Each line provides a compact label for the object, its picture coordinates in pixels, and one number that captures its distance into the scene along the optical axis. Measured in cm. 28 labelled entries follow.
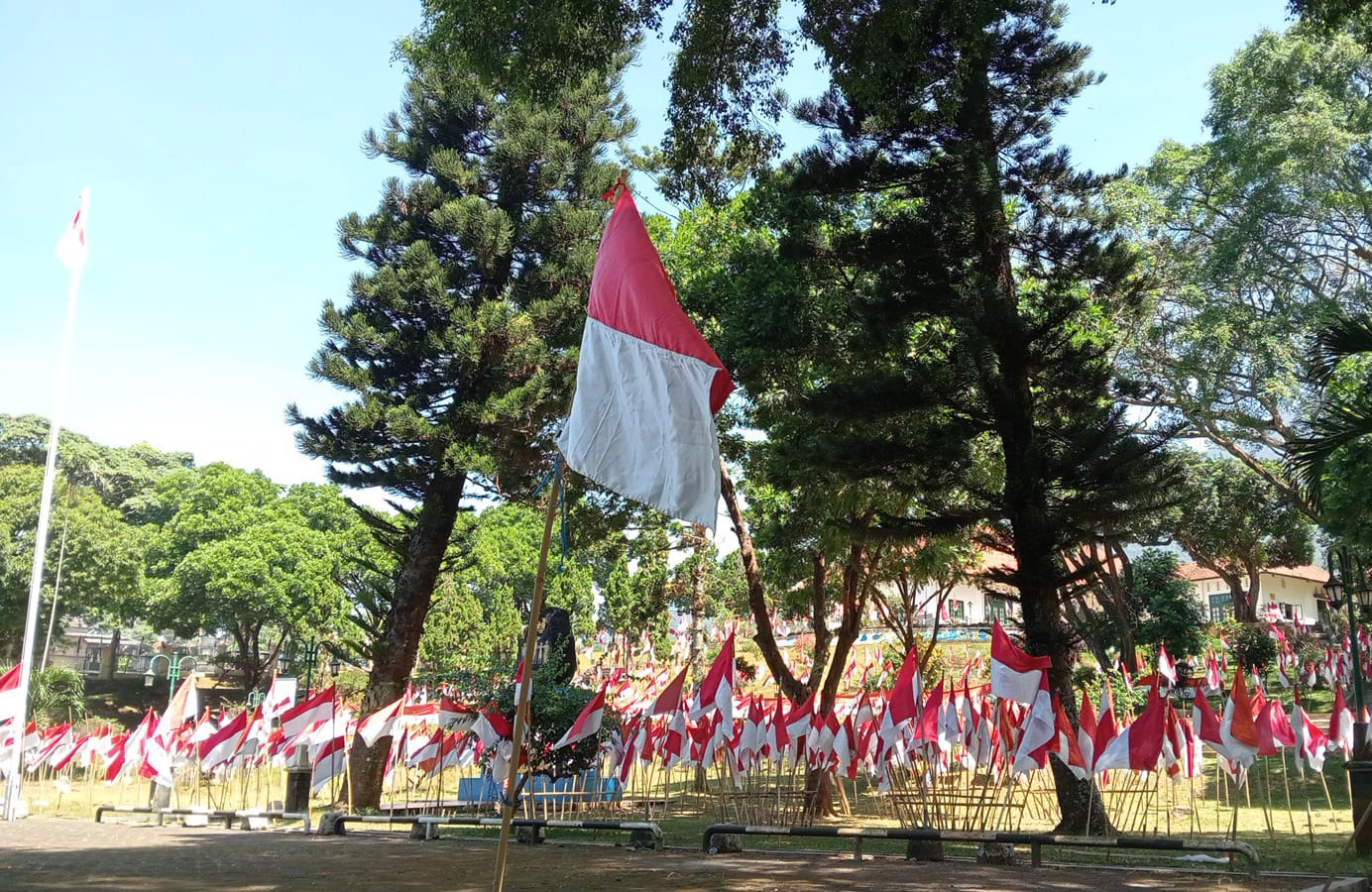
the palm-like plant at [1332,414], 868
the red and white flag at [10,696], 1827
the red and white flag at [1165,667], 2365
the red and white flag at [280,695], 1855
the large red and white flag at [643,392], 651
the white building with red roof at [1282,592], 5672
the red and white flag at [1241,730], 1120
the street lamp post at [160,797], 1889
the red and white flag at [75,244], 2122
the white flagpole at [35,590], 1875
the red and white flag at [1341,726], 1427
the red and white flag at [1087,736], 1192
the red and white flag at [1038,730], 1084
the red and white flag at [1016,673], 1091
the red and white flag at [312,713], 1596
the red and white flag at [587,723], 1412
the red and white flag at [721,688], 1384
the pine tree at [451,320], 1936
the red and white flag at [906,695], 1270
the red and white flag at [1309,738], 1393
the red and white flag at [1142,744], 1112
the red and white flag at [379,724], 1652
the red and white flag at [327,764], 1614
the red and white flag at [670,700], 1473
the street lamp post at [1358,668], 988
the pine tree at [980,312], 1298
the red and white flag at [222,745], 1781
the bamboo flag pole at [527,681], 541
